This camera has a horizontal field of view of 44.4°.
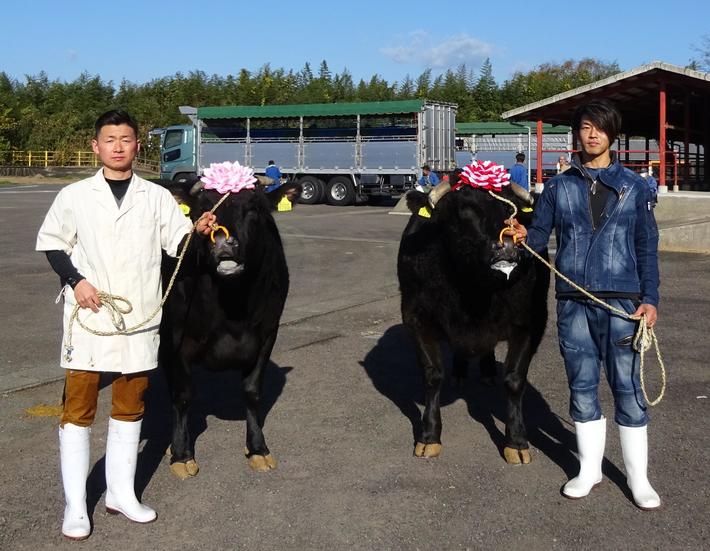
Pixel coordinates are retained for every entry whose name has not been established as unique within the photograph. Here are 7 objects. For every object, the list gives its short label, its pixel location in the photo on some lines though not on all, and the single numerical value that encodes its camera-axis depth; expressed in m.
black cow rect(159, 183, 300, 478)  4.95
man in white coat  4.04
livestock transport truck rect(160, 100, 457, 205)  31.17
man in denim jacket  4.31
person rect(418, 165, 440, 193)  25.05
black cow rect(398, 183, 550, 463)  5.02
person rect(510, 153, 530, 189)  20.62
